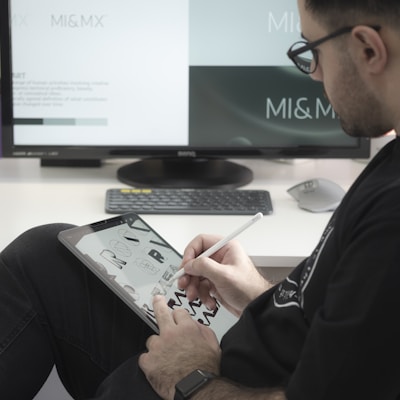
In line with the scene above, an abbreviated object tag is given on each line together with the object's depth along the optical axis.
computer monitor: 1.86
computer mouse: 1.79
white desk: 1.63
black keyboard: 1.76
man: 1.13
